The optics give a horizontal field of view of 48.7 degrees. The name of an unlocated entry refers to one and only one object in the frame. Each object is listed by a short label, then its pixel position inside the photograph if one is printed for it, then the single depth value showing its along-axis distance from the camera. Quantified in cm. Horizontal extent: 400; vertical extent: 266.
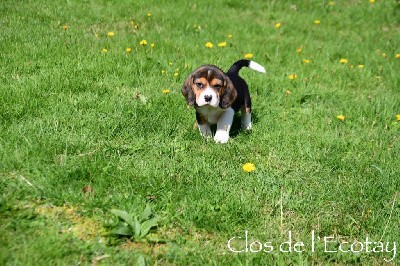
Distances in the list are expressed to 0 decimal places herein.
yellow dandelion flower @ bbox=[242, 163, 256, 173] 354
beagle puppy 388
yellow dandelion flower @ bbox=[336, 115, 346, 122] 474
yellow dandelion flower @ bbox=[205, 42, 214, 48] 625
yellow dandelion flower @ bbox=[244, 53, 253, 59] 611
